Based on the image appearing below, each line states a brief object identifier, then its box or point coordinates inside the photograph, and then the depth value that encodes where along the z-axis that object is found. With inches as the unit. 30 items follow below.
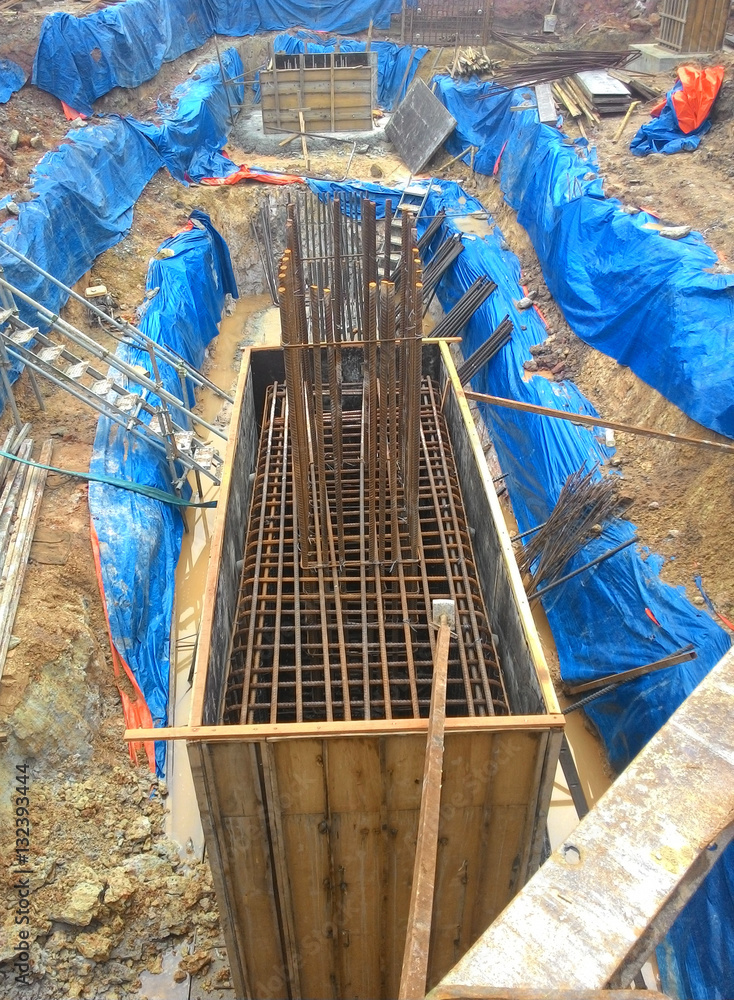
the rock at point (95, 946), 194.7
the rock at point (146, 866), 215.0
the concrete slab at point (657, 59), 583.5
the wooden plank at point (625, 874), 64.4
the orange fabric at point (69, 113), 541.6
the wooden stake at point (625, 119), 500.6
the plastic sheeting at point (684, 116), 449.4
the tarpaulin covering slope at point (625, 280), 284.4
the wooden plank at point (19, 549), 229.9
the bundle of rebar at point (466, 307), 464.8
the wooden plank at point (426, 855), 63.5
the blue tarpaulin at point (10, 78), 506.0
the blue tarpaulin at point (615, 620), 184.7
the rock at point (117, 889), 202.5
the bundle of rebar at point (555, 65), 621.0
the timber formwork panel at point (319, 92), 701.9
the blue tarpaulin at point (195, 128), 584.4
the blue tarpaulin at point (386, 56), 784.9
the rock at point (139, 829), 224.7
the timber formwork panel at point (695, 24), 563.5
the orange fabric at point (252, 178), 617.5
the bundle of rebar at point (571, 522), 282.5
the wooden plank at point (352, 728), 133.8
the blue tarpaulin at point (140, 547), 264.7
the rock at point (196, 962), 199.2
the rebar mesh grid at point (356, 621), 173.2
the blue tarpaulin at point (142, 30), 548.1
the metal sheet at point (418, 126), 661.3
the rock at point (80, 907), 195.9
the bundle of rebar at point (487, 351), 421.1
